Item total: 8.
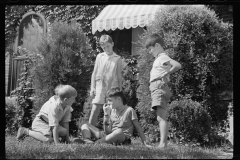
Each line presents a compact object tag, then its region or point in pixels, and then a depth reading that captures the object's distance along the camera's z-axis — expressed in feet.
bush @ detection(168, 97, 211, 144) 21.72
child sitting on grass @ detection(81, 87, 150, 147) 18.89
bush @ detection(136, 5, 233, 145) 24.02
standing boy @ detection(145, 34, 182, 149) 17.56
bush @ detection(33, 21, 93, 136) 27.27
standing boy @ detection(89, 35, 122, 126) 21.86
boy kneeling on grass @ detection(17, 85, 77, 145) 19.40
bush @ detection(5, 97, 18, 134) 30.07
